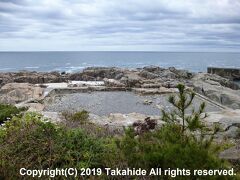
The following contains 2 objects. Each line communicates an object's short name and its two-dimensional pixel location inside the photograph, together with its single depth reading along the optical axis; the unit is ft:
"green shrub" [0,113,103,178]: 18.10
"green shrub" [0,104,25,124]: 33.50
